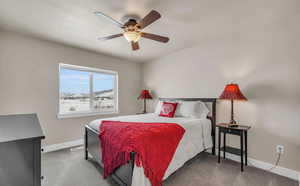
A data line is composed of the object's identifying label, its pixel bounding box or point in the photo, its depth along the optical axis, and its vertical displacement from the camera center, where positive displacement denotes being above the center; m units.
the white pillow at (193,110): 3.09 -0.35
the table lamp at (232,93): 2.43 +0.00
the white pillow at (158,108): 3.69 -0.38
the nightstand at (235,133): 2.42 -0.68
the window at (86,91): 3.54 +0.05
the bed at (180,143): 1.61 -0.82
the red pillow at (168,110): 3.22 -0.37
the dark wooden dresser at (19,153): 0.99 -0.42
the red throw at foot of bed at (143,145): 1.62 -0.63
